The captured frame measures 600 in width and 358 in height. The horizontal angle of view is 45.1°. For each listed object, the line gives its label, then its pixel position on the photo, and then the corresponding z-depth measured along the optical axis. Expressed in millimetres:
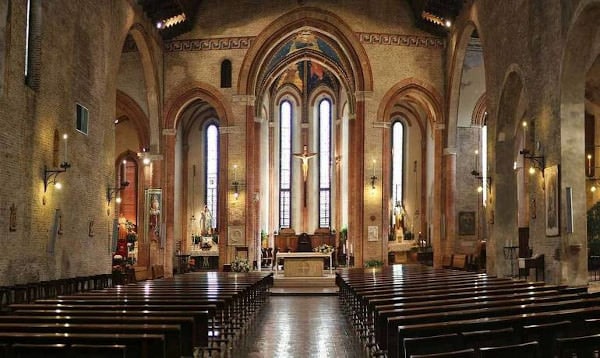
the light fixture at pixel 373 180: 31562
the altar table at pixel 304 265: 28062
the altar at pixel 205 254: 36594
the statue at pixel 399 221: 37844
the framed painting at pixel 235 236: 31516
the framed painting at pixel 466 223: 31203
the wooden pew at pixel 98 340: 6723
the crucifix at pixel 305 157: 40906
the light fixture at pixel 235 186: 31703
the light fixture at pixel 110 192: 22688
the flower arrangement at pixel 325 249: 31609
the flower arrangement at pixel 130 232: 34219
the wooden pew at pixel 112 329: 7465
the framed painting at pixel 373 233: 31328
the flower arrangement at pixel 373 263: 30734
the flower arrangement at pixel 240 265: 28109
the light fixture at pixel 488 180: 23223
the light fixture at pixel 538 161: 17984
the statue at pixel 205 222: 38156
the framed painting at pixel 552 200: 16953
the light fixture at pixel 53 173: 17562
